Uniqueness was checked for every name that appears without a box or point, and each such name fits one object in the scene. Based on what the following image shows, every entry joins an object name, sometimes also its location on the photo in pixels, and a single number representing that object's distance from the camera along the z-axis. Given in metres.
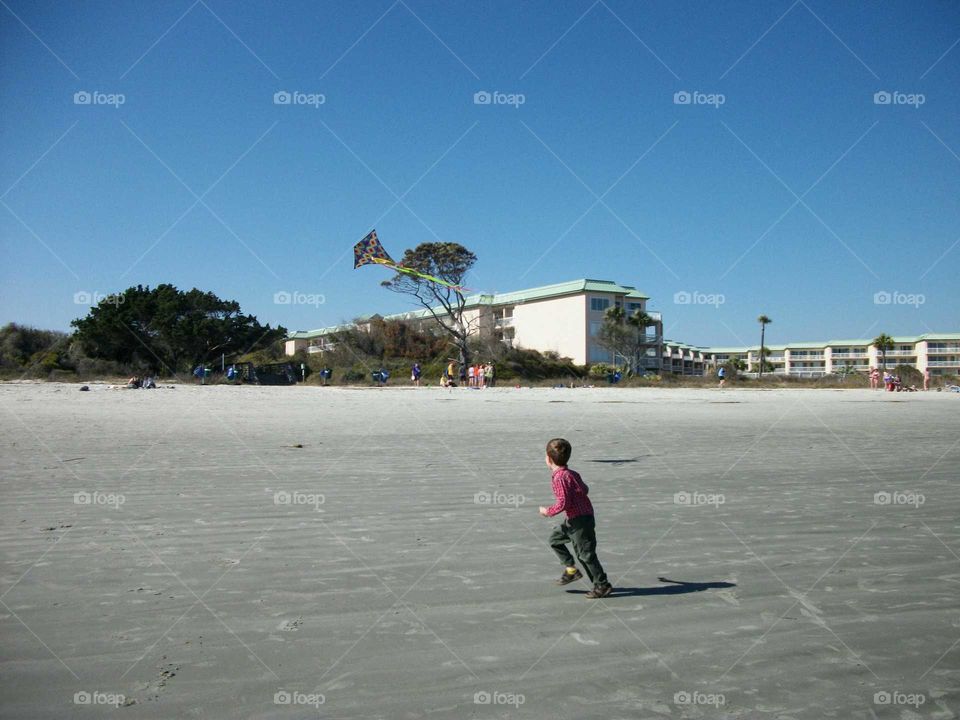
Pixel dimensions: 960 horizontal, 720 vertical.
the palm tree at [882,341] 79.88
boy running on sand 4.48
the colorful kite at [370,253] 53.66
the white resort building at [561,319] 69.44
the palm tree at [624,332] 65.44
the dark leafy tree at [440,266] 57.56
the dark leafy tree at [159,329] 50.47
